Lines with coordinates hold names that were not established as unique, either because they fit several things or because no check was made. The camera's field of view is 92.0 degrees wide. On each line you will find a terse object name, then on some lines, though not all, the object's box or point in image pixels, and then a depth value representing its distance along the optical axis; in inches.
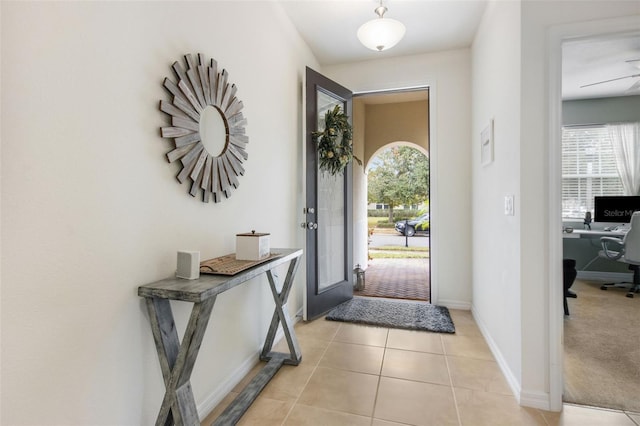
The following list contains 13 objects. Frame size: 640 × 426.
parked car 345.4
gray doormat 108.9
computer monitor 163.8
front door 113.6
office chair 140.3
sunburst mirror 55.0
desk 148.6
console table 46.4
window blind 177.3
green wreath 116.9
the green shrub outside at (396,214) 417.4
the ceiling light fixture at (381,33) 86.2
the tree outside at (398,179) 416.8
